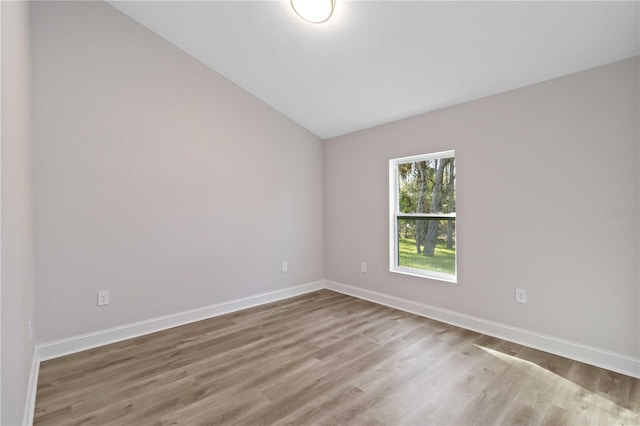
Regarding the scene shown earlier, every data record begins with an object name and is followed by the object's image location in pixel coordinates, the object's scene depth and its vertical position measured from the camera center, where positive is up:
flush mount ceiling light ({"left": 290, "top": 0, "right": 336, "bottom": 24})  2.22 +1.57
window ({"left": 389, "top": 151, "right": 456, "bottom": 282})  3.25 -0.04
